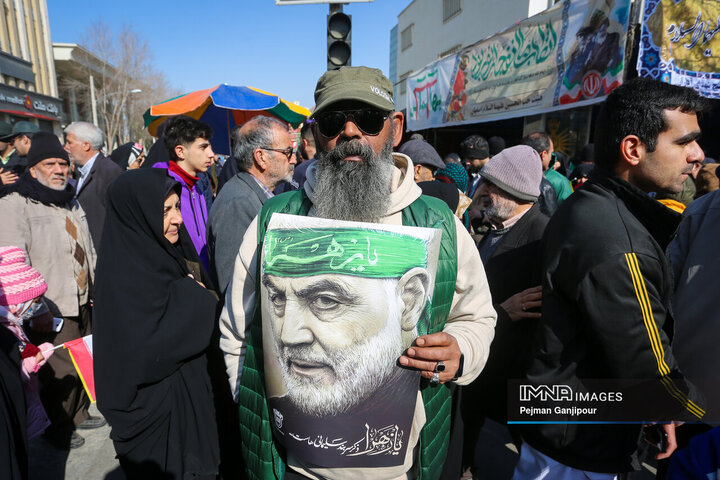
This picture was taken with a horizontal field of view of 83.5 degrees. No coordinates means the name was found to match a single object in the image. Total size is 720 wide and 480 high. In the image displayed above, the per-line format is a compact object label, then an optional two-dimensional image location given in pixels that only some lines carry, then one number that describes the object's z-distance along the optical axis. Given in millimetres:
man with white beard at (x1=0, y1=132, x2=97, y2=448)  2967
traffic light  4777
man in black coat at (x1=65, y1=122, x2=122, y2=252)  4460
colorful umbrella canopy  5254
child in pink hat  2171
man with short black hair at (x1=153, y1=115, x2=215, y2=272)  3352
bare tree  38125
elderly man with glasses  2461
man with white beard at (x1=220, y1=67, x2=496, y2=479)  1298
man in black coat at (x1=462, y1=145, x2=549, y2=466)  1923
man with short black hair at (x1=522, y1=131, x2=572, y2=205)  4387
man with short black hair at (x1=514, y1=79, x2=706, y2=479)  1310
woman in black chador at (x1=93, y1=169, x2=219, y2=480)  1843
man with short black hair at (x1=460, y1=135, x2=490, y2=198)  5938
